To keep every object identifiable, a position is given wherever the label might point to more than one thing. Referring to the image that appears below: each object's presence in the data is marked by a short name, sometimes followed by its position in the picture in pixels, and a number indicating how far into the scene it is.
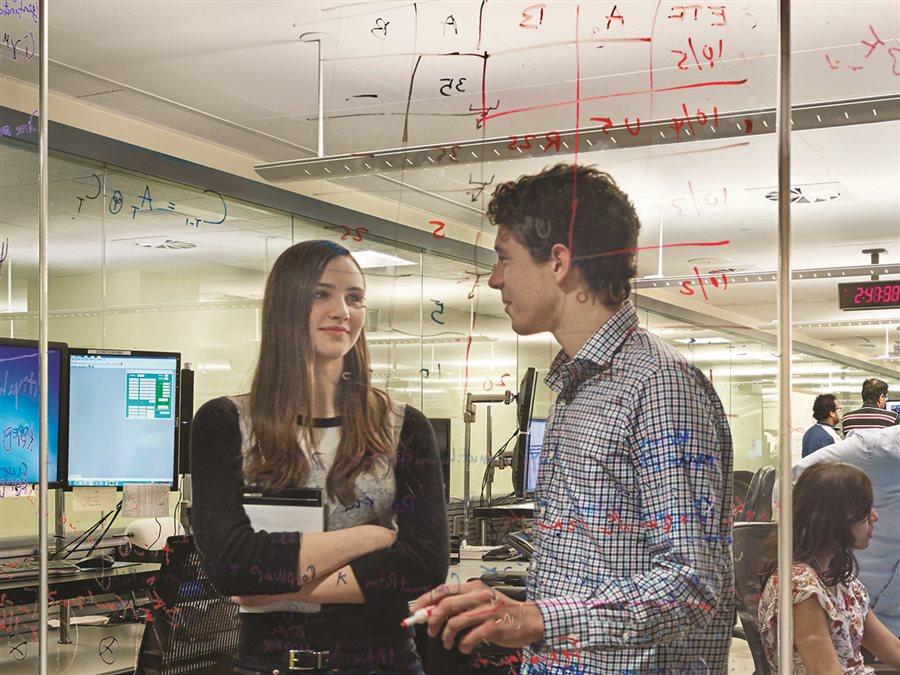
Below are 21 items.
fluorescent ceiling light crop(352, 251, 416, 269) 1.64
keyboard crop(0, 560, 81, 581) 3.15
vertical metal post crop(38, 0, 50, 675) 2.12
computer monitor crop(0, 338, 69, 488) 2.57
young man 1.21
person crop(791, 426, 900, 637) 1.55
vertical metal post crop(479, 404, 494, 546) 1.58
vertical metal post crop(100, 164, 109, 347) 3.05
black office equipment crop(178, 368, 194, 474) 2.38
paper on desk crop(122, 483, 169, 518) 2.75
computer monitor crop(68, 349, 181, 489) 3.04
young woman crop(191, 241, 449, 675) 1.60
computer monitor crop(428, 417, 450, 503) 1.61
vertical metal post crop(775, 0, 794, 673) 1.47
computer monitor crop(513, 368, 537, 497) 1.48
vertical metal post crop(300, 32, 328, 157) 1.87
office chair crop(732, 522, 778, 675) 1.46
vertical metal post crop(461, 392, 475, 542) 1.58
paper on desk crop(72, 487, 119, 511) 3.03
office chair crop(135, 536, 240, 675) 1.94
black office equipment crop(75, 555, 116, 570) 3.46
